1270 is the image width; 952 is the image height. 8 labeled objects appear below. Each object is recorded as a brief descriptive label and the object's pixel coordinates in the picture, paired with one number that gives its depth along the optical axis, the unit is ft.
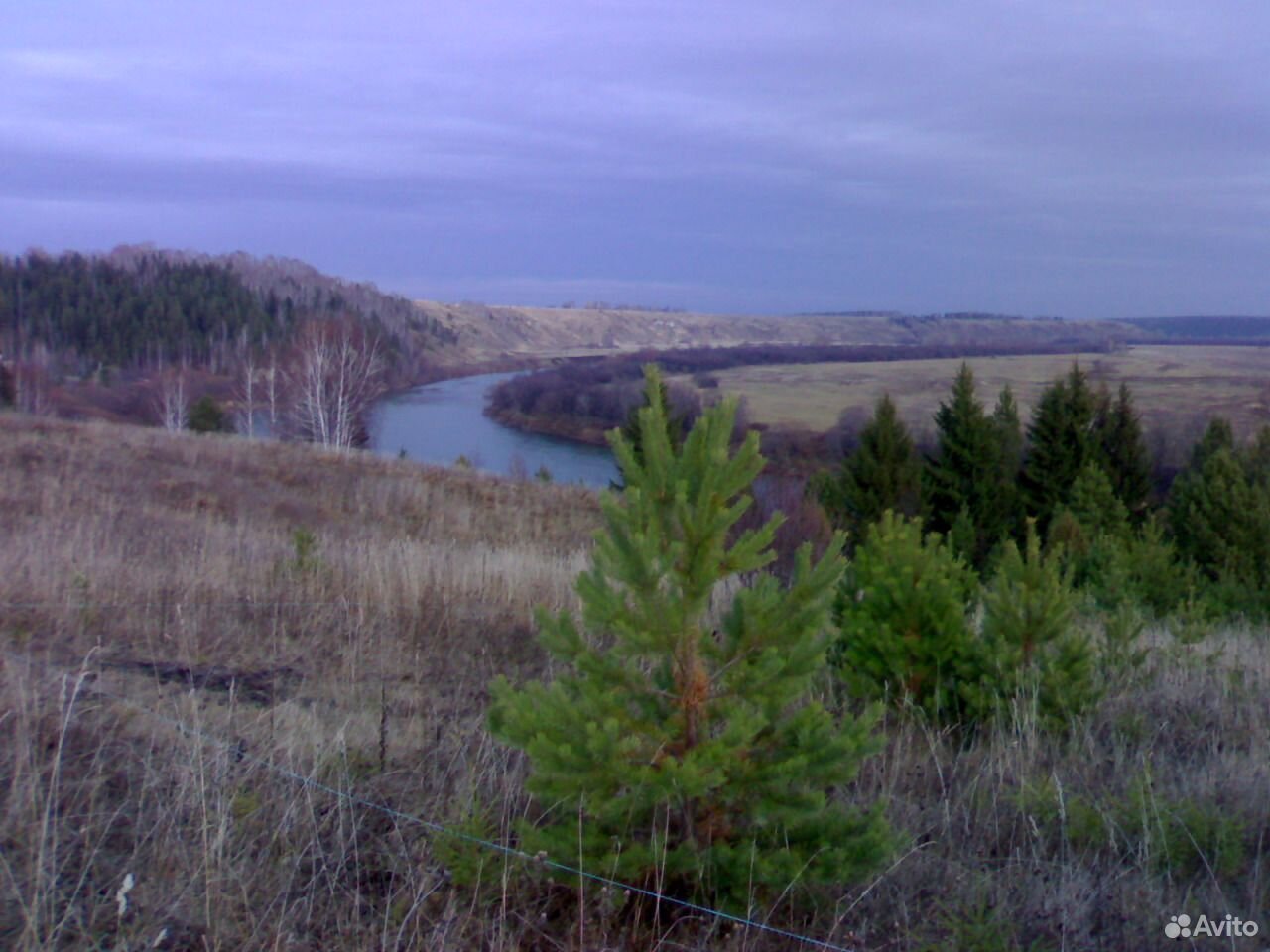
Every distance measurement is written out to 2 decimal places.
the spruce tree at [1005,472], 123.95
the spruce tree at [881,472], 111.55
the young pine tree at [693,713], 8.69
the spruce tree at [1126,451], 133.59
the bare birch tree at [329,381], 101.19
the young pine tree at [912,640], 15.47
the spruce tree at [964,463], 123.24
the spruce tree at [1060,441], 129.18
